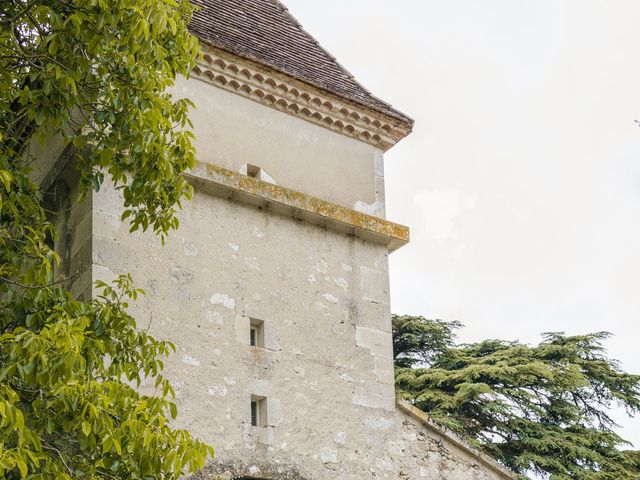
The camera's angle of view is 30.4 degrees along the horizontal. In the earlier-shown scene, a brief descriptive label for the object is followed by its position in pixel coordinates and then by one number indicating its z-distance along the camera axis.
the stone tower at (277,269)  10.70
